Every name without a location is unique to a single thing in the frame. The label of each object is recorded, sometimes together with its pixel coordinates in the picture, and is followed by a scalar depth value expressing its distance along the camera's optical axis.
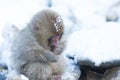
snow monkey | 4.41
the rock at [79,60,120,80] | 5.01
